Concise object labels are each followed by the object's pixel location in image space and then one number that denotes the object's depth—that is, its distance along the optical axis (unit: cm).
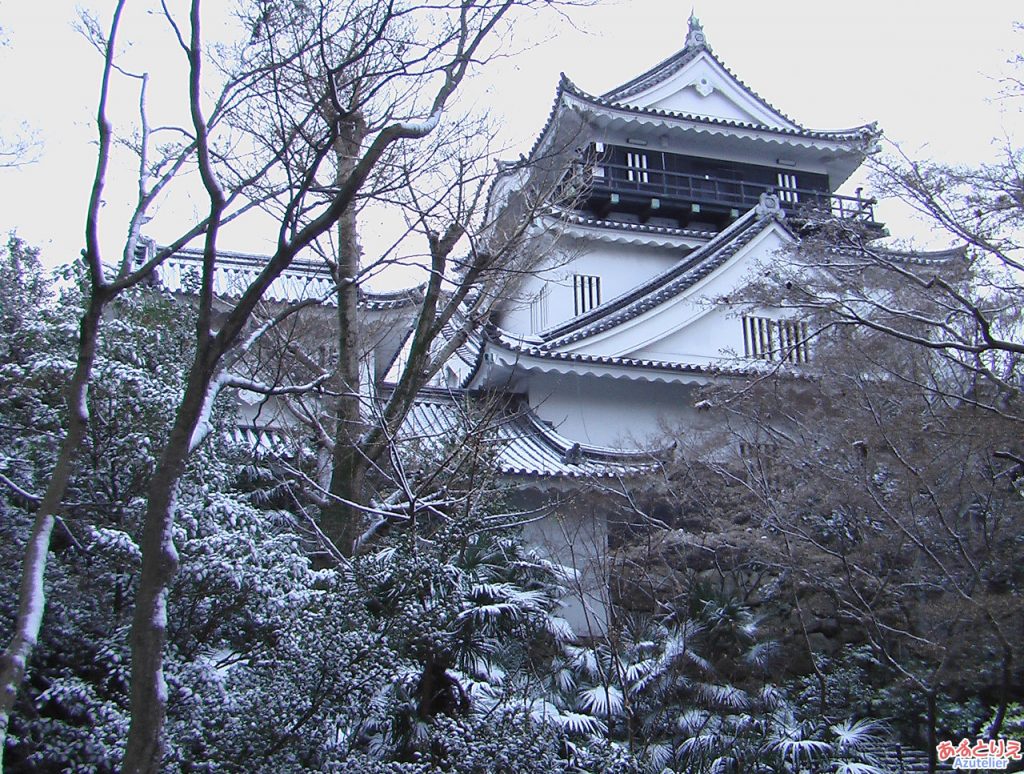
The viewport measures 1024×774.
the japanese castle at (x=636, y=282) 1238
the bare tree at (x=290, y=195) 422
